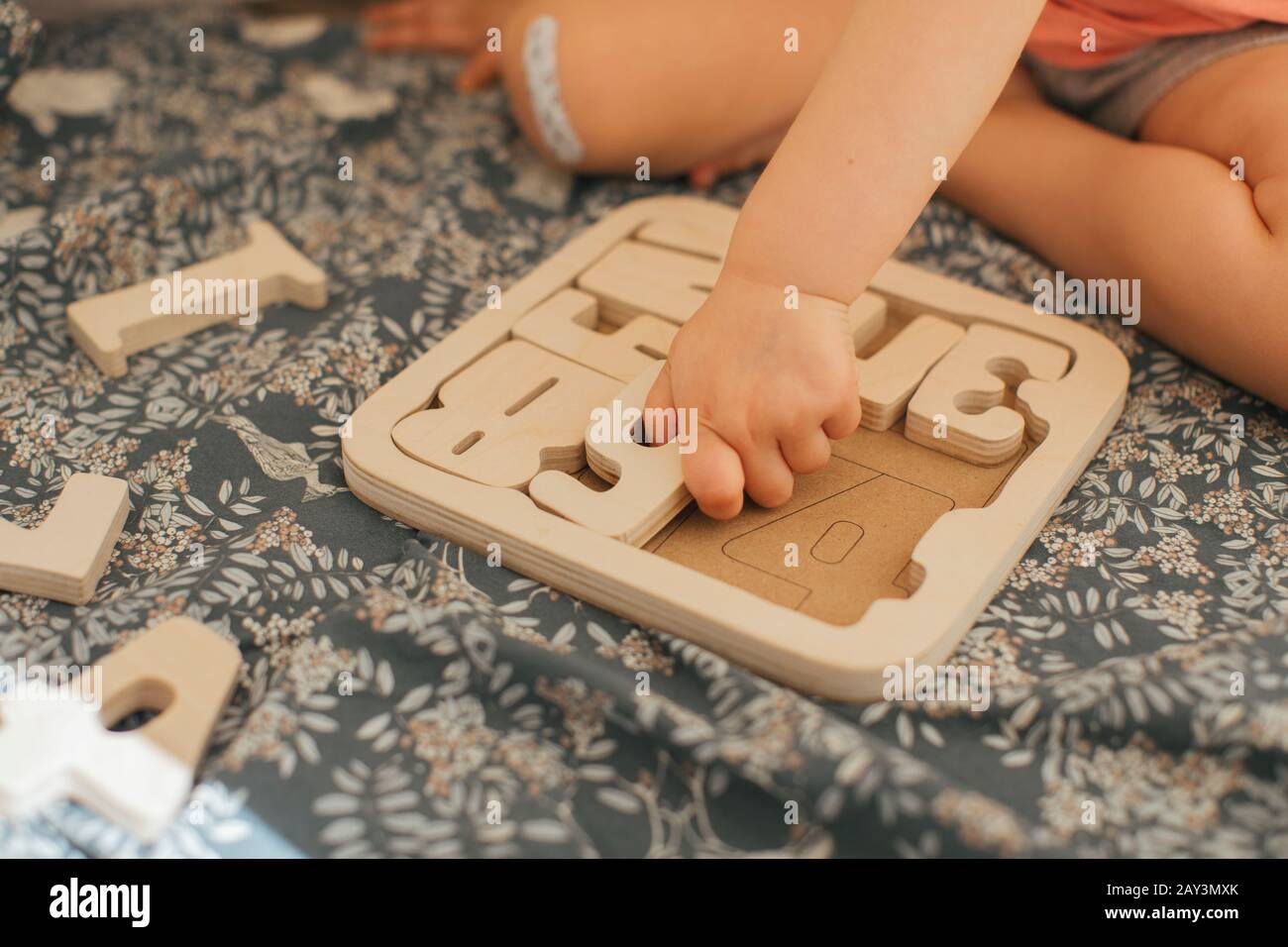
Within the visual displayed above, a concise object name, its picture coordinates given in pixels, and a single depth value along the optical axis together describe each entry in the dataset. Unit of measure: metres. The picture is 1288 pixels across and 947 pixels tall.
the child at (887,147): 0.64
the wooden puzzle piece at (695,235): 0.89
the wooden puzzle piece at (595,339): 0.78
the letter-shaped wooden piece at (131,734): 0.52
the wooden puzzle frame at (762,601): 0.58
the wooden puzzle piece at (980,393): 0.72
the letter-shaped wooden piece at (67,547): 0.64
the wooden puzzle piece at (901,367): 0.74
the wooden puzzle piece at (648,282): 0.83
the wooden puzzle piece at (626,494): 0.65
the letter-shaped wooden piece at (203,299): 0.81
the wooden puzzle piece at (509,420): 0.69
